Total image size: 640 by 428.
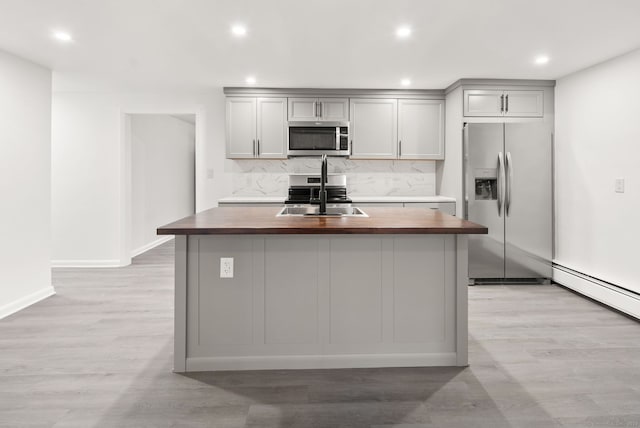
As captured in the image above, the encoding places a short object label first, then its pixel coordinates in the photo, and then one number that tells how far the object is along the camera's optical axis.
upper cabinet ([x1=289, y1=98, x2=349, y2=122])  5.07
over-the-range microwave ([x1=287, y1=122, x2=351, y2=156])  5.01
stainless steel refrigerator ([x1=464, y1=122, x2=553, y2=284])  4.50
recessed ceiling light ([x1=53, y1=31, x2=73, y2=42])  3.23
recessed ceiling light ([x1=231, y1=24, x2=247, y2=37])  3.09
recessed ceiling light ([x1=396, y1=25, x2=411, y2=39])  3.11
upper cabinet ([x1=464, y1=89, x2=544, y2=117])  4.66
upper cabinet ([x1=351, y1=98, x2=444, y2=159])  5.14
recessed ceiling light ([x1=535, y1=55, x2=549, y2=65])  3.79
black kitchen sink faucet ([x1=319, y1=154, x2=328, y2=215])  3.00
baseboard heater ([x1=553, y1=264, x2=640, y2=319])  3.49
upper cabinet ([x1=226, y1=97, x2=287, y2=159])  5.05
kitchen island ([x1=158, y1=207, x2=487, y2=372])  2.46
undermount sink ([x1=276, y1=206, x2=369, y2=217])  3.00
